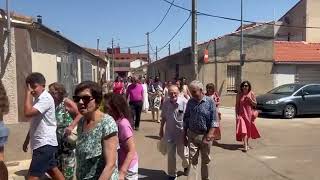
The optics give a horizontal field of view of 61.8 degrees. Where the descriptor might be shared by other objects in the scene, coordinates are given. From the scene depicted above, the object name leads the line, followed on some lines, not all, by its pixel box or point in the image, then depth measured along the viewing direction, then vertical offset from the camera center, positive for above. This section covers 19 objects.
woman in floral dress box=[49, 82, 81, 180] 3.70 -0.58
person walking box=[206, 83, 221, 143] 5.89 -0.16
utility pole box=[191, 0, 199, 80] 10.25 +1.82
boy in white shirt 3.07 -0.50
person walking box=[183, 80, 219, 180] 3.90 -0.60
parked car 9.99 -0.70
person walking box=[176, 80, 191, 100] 6.12 -0.07
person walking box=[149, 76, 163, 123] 8.98 -0.60
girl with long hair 2.47 -0.35
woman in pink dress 5.91 -0.72
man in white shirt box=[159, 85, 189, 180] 4.24 -0.75
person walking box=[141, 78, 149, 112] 9.89 -0.74
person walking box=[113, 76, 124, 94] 8.95 -0.06
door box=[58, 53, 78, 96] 9.90 +0.53
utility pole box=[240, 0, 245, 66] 13.34 +1.39
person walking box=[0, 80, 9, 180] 2.85 -0.47
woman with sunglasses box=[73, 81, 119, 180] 1.94 -0.39
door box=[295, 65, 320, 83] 13.59 +0.44
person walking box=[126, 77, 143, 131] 7.55 -0.43
